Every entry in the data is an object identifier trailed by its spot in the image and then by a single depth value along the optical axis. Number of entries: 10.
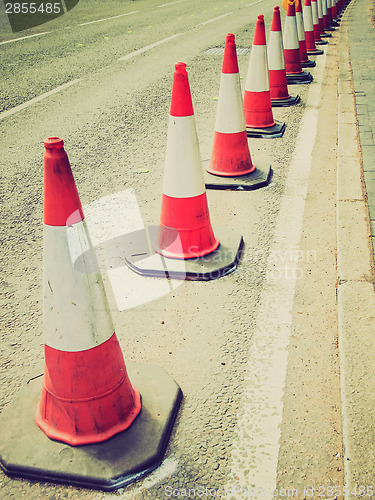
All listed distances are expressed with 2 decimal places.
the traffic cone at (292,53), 7.69
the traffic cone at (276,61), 6.21
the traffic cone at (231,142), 4.02
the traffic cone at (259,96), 5.18
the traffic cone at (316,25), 11.33
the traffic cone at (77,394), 1.83
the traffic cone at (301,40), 8.45
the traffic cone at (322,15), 12.55
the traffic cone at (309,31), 10.01
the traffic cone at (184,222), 3.06
